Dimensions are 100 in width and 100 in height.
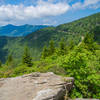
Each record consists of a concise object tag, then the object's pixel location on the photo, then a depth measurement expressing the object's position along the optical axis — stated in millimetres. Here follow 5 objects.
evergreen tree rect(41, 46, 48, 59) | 42825
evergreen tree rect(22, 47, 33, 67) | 39131
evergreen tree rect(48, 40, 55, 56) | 43547
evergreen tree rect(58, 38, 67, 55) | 37688
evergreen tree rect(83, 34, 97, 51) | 31625
